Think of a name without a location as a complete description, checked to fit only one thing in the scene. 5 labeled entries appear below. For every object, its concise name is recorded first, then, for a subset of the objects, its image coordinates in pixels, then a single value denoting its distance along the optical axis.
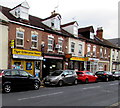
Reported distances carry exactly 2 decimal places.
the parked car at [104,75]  20.19
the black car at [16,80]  9.83
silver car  13.29
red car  16.72
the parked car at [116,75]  23.91
